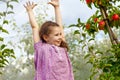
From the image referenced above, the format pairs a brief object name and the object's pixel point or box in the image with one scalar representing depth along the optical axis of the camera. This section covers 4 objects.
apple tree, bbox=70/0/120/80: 4.93
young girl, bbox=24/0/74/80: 3.38
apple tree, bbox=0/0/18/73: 4.71
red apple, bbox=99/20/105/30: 4.96
